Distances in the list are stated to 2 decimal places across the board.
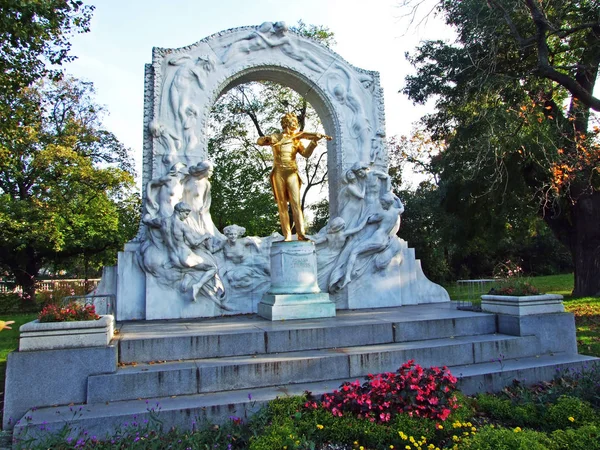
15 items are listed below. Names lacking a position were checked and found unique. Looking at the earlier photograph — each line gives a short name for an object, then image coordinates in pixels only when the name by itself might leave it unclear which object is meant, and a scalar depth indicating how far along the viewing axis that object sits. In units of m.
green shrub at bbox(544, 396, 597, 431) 4.09
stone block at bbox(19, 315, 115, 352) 4.78
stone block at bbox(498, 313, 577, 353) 6.43
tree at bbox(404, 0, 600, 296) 10.84
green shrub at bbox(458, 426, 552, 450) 3.33
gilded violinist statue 8.34
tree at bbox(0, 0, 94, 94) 8.66
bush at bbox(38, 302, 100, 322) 5.00
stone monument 8.13
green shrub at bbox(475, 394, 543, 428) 4.29
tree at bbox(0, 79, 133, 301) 17.05
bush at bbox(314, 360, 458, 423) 4.08
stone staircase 4.43
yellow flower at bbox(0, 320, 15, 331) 4.63
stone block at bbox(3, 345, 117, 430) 4.57
